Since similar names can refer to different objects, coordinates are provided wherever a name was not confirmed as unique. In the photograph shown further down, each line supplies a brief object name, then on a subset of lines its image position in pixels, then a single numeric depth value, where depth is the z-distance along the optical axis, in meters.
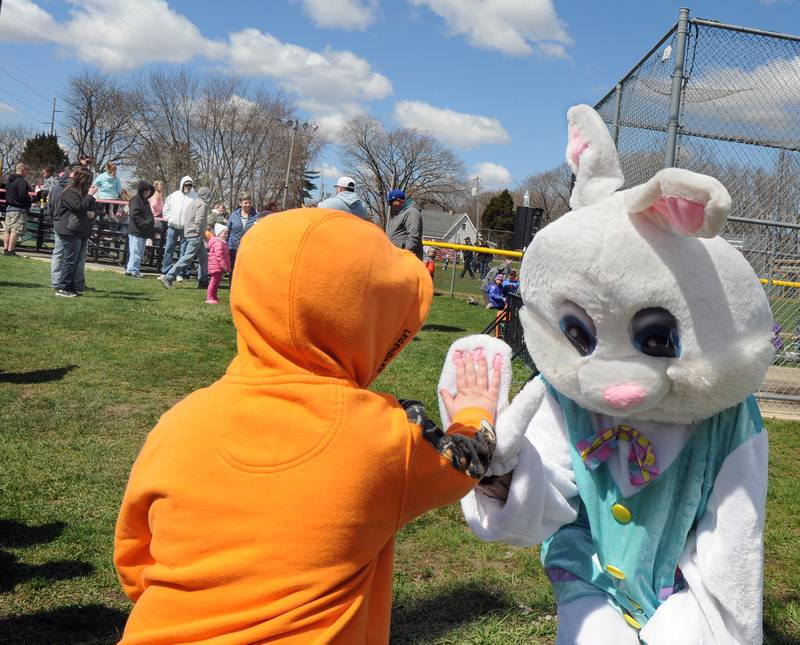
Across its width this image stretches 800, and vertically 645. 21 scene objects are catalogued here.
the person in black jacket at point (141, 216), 12.52
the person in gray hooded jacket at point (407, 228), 9.19
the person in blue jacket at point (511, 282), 11.78
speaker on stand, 11.51
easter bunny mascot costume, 1.77
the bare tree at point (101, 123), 47.72
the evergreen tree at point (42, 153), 50.19
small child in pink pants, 10.96
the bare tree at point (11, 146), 58.78
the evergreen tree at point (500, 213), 69.62
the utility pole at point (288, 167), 45.29
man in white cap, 7.63
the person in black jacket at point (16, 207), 13.52
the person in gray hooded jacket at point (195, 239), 12.66
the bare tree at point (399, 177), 62.12
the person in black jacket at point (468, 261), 25.06
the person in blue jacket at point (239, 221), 12.96
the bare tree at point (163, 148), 45.38
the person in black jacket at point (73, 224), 9.57
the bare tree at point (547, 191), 58.88
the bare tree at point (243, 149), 45.00
